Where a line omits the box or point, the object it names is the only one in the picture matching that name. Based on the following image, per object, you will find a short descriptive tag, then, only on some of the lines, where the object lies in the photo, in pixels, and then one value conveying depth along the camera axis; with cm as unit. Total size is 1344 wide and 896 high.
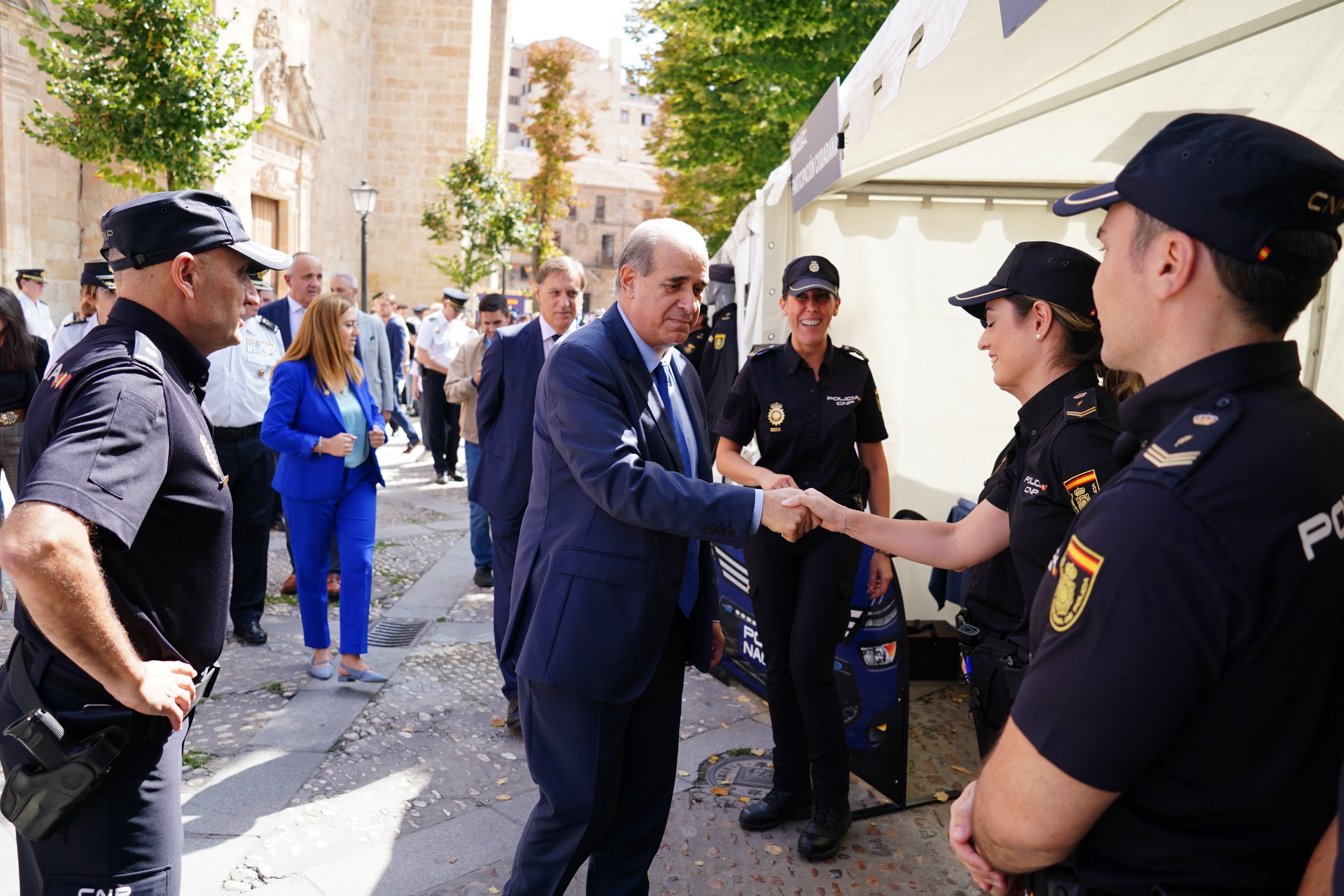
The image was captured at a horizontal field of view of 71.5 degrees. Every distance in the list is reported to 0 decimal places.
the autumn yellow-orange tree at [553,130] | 3522
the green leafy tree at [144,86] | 981
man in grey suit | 801
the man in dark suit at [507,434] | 486
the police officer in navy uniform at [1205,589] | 120
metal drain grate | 609
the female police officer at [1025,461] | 227
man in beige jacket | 728
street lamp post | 1873
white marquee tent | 321
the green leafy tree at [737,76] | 1043
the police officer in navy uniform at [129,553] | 177
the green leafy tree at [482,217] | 2544
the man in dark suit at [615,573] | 257
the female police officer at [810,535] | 365
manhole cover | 416
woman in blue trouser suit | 491
